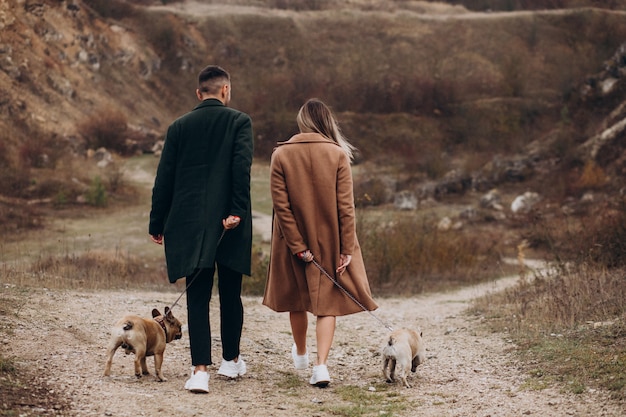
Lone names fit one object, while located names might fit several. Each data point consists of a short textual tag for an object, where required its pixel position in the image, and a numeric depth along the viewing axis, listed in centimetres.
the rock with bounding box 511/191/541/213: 2609
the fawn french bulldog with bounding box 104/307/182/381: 573
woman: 615
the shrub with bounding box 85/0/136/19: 4316
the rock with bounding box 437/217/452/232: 2203
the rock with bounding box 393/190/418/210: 2653
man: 579
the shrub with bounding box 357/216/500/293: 1503
